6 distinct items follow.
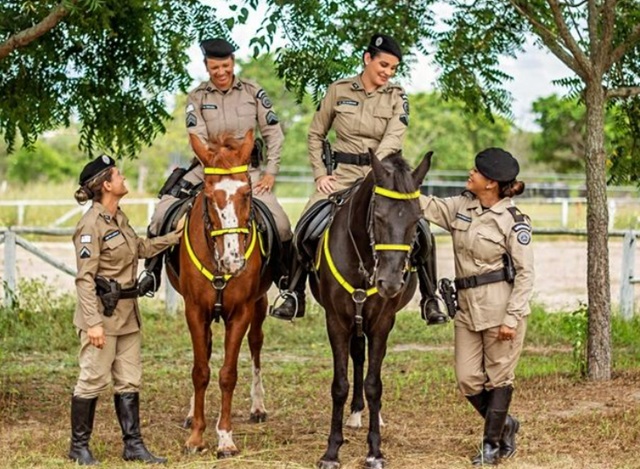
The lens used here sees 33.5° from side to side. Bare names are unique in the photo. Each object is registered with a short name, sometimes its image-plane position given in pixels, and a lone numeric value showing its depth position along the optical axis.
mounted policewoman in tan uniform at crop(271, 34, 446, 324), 7.88
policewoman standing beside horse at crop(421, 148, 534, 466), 7.11
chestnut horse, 7.09
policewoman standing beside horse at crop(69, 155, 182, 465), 7.17
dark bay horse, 6.62
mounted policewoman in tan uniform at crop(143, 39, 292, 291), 8.07
